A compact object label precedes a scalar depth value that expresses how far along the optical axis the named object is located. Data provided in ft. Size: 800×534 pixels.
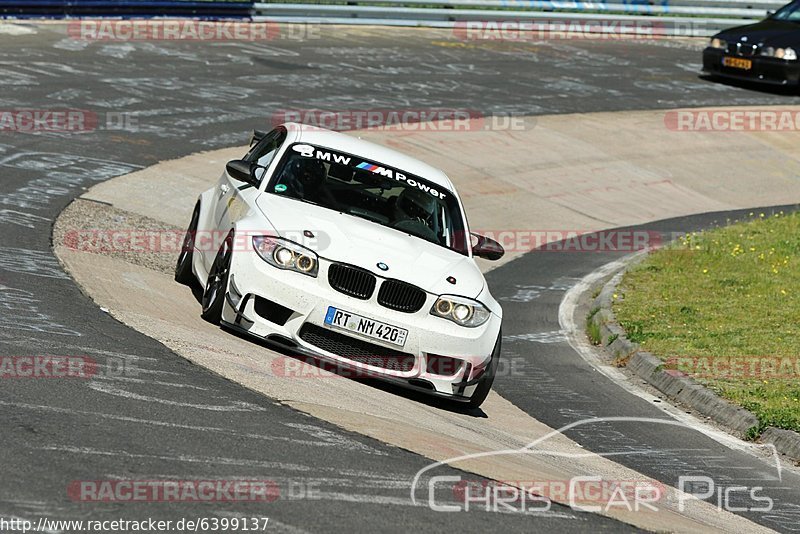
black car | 166.61
